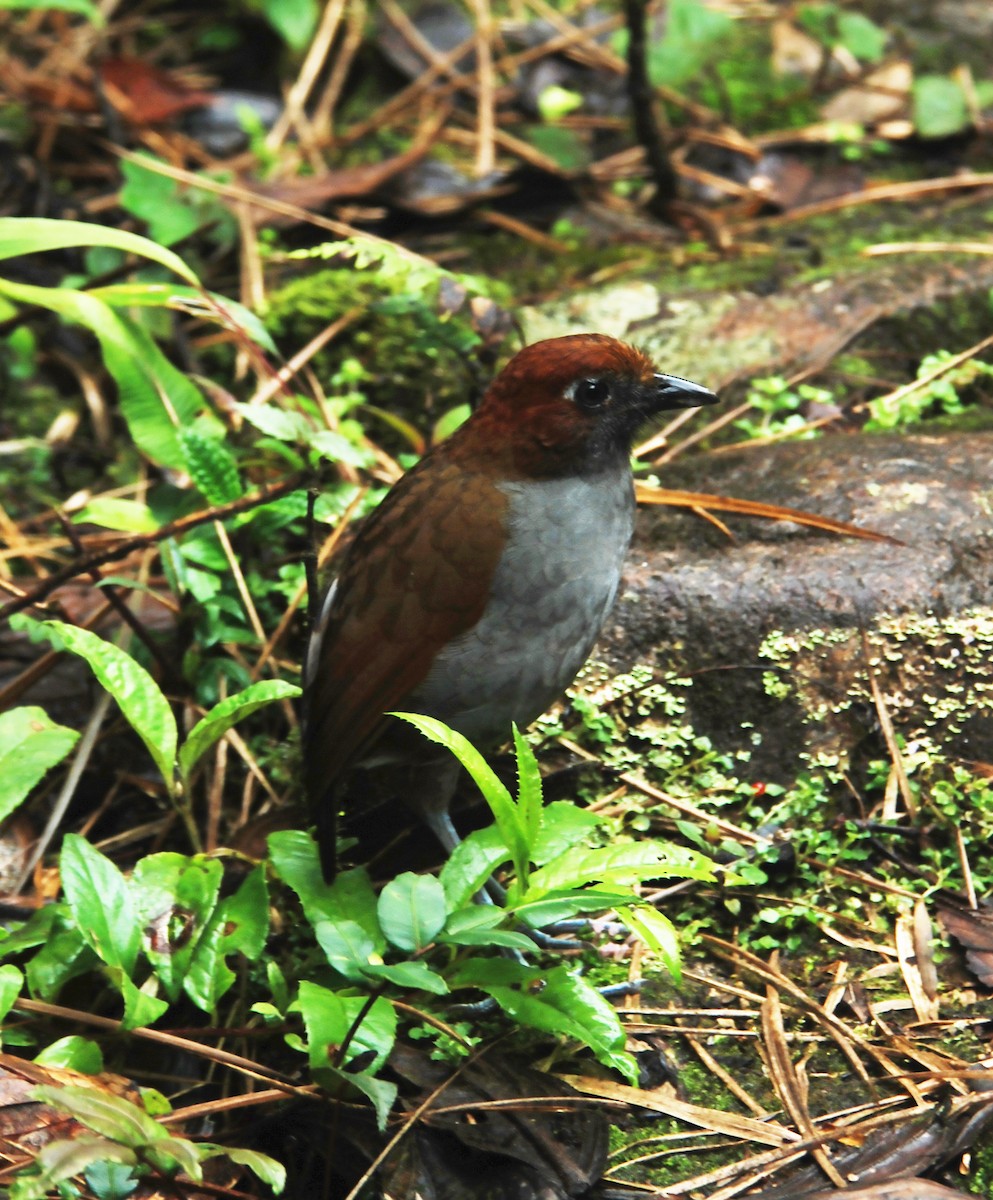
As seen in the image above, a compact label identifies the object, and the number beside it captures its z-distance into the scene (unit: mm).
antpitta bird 5809
